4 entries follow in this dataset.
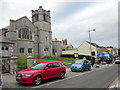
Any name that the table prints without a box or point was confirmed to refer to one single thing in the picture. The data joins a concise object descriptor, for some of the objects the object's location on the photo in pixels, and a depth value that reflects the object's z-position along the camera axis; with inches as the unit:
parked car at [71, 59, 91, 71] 610.4
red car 305.7
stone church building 1123.9
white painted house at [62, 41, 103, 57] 2030.0
